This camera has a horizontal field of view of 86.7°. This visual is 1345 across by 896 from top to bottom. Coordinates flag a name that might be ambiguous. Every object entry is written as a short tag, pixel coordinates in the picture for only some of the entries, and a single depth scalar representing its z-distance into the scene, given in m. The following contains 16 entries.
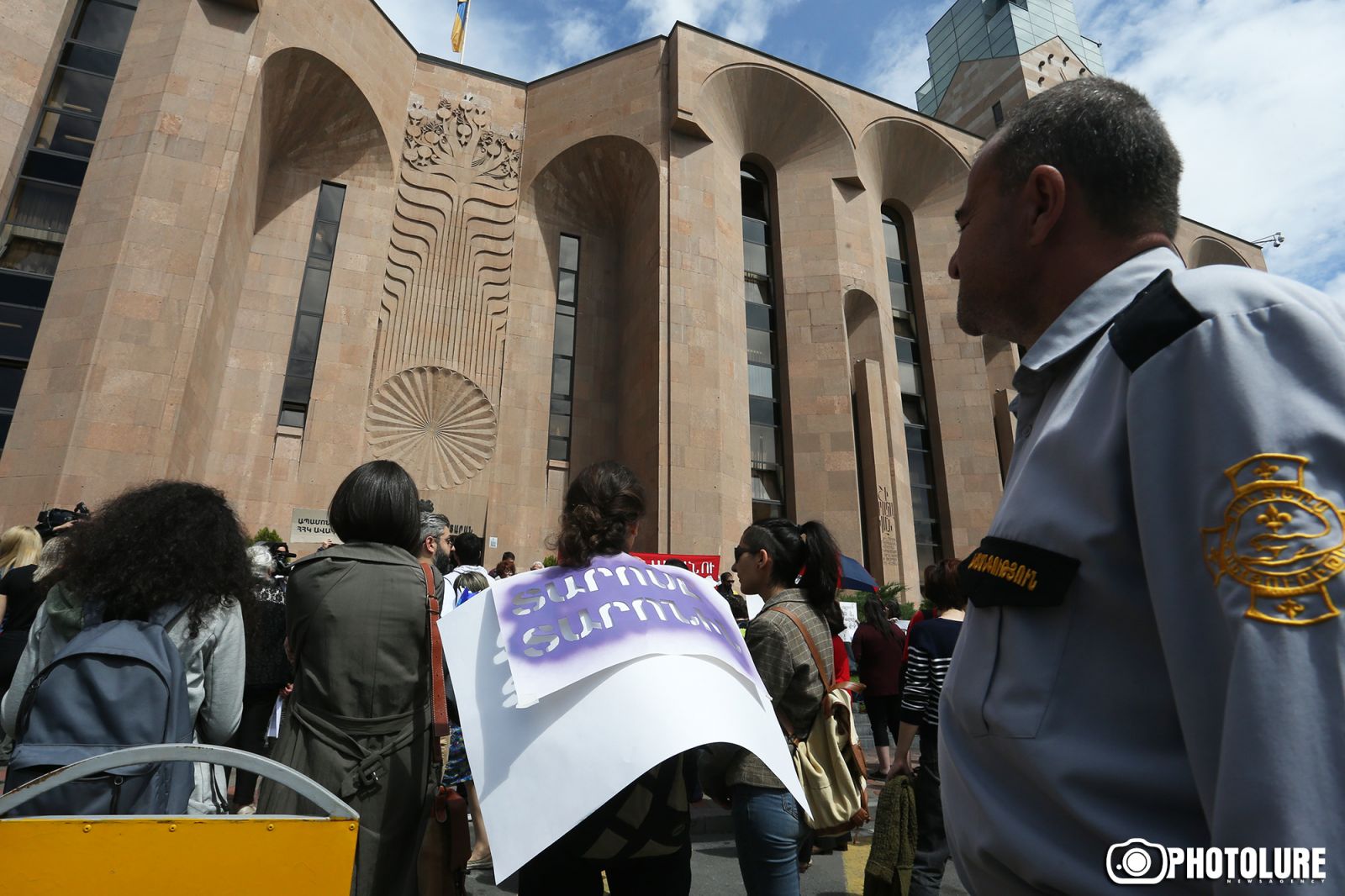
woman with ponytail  2.38
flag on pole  19.95
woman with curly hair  2.27
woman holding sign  1.86
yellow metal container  1.33
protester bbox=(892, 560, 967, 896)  3.23
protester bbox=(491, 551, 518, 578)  8.80
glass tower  30.02
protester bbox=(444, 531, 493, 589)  5.89
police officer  0.65
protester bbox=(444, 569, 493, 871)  2.36
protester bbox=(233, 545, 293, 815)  4.15
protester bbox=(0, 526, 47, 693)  4.14
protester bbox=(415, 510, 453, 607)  3.76
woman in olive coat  2.18
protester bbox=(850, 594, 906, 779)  5.43
